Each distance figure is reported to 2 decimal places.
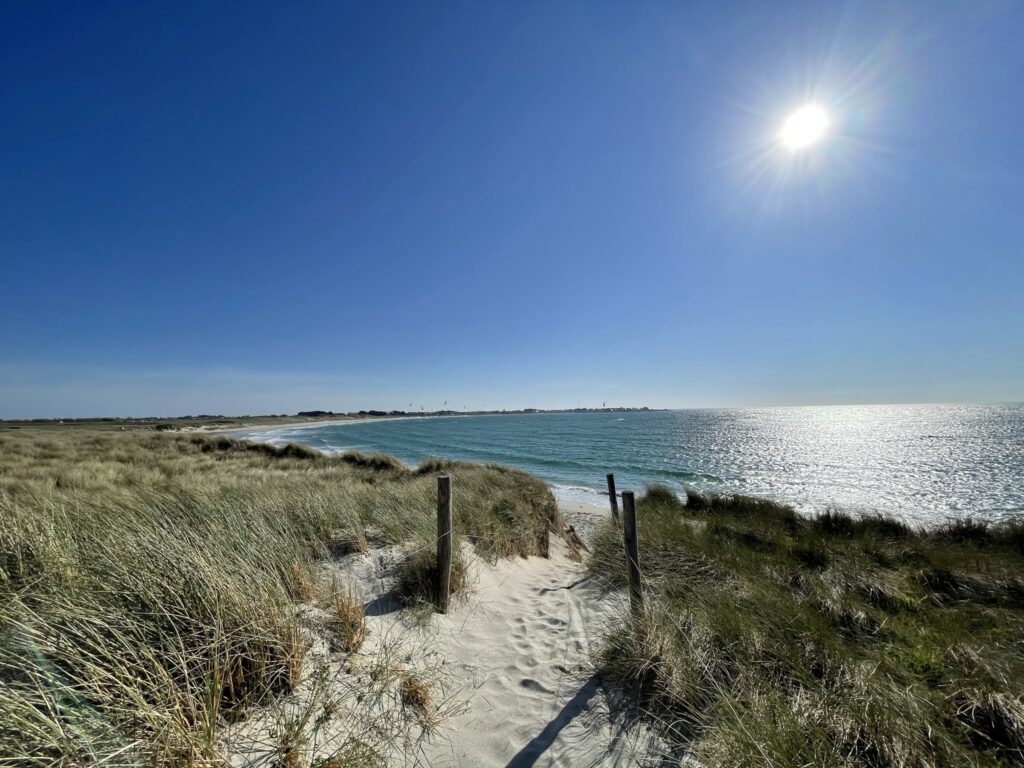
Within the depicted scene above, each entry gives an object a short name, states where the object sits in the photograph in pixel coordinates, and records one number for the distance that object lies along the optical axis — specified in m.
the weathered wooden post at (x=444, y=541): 5.35
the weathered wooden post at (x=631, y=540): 5.18
